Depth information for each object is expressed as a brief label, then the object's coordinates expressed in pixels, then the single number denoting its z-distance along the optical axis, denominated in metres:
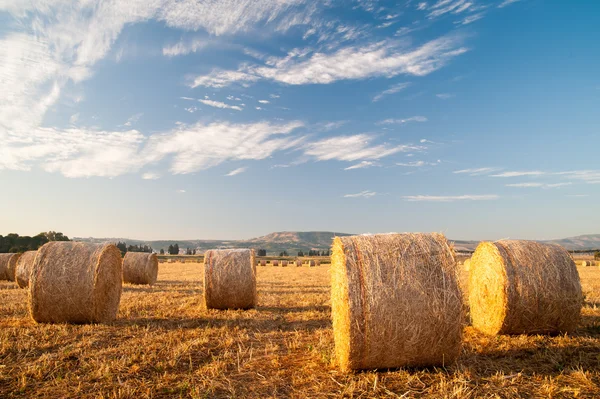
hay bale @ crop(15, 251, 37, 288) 18.06
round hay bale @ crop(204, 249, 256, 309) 11.77
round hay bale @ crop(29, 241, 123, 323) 9.34
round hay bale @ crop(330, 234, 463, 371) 5.74
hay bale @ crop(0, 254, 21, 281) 21.67
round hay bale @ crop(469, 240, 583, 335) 7.82
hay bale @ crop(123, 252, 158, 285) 20.25
